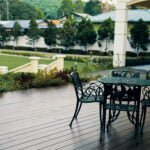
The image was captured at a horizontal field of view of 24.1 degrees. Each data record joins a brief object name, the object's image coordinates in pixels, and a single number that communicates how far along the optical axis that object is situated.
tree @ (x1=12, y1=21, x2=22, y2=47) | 29.78
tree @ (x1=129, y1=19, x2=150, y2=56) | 20.22
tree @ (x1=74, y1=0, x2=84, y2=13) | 55.14
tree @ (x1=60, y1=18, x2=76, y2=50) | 24.95
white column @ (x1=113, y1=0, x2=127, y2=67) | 14.96
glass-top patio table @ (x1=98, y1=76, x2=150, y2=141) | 4.71
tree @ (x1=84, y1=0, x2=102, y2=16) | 50.72
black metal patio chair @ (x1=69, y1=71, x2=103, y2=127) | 5.20
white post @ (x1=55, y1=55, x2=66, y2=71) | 12.10
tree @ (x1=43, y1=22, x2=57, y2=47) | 26.31
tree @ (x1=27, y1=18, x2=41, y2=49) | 28.06
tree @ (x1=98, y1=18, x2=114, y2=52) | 22.47
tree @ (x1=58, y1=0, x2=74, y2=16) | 49.79
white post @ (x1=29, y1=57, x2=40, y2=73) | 11.77
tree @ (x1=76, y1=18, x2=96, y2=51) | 23.38
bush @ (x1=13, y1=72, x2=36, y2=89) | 8.80
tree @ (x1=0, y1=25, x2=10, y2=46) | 30.34
